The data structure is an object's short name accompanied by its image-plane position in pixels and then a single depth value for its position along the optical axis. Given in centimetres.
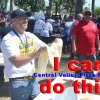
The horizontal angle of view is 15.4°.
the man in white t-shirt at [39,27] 1488
